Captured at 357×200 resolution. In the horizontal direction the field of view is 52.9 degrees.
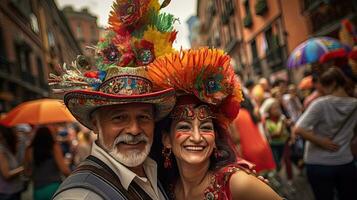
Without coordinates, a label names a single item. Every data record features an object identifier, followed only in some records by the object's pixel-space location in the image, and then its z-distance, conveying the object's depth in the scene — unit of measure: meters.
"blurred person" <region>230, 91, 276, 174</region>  3.73
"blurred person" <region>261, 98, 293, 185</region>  5.13
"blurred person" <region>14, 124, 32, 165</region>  4.20
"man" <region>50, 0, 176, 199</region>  1.57
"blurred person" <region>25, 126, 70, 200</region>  3.89
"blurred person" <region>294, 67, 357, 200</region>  2.98
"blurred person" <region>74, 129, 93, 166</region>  6.25
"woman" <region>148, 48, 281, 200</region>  1.73
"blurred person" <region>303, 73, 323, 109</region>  3.54
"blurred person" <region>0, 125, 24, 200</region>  3.88
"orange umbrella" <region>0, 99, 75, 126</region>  4.56
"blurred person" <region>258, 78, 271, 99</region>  6.29
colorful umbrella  5.45
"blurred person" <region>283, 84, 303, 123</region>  5.57
